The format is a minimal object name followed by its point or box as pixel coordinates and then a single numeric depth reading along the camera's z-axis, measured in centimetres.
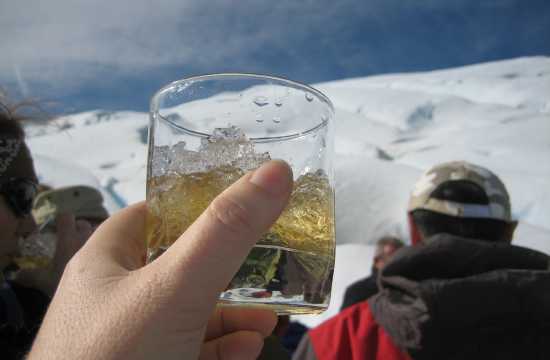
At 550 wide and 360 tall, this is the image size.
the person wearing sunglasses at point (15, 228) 43
